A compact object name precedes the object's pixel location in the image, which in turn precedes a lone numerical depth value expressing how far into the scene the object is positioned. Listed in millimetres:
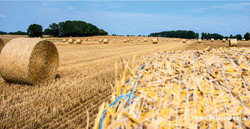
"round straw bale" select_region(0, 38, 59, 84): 5922
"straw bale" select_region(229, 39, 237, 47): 24859
